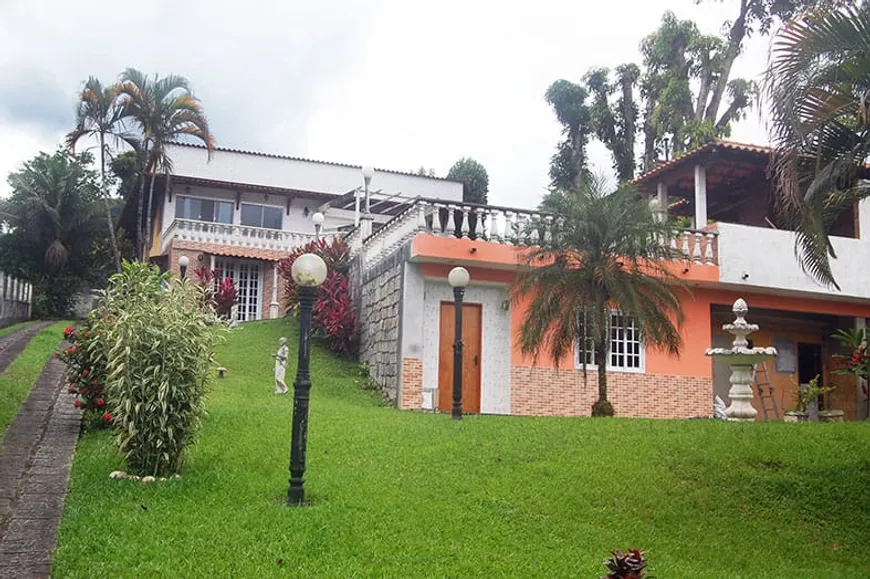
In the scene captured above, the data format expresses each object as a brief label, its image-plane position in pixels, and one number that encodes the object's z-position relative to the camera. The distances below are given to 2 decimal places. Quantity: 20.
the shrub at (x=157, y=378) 8.10
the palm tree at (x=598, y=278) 12.29
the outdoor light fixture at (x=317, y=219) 22.50
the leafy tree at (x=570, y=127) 31.52
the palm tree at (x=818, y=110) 7.70
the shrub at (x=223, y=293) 22.44
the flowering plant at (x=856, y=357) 14.66
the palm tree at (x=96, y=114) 23.59
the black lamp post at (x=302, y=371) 7.49
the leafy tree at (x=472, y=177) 35.16
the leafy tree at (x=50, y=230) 30.30
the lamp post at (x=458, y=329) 11.73
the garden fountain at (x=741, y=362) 12.73
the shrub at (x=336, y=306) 17.97
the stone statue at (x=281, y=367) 14.41
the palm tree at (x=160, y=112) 23.88
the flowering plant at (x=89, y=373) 10.11
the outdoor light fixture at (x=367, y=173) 20.34
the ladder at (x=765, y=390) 18.08
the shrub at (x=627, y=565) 3.95
